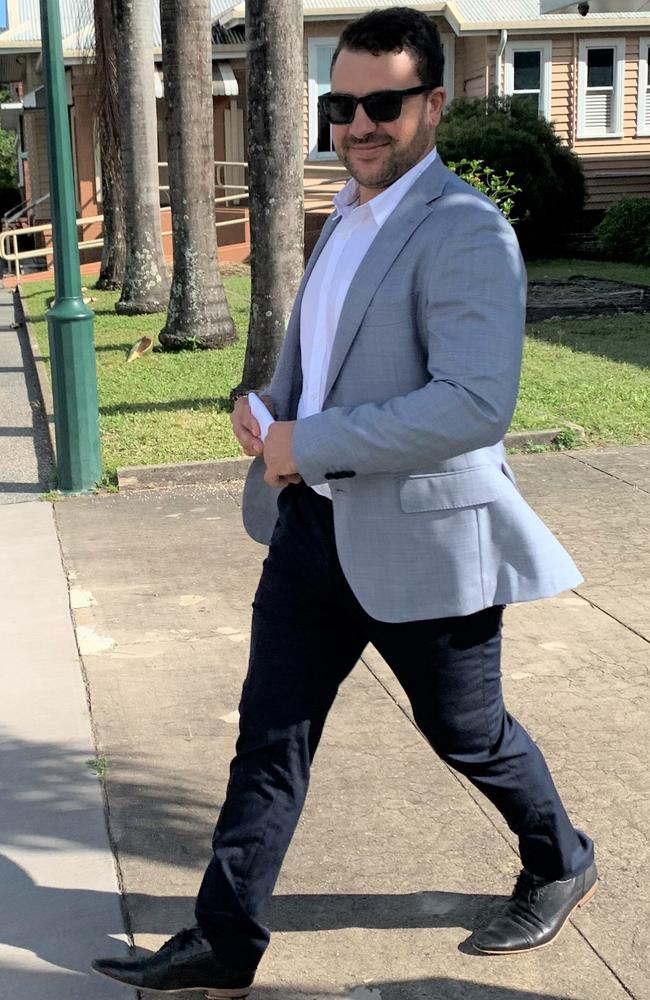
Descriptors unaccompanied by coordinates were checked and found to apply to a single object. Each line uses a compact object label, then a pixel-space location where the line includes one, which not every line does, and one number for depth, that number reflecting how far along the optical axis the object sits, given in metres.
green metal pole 7.74
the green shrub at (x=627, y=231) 20.53
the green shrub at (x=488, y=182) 14.09
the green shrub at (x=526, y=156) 20.45
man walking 2.52
